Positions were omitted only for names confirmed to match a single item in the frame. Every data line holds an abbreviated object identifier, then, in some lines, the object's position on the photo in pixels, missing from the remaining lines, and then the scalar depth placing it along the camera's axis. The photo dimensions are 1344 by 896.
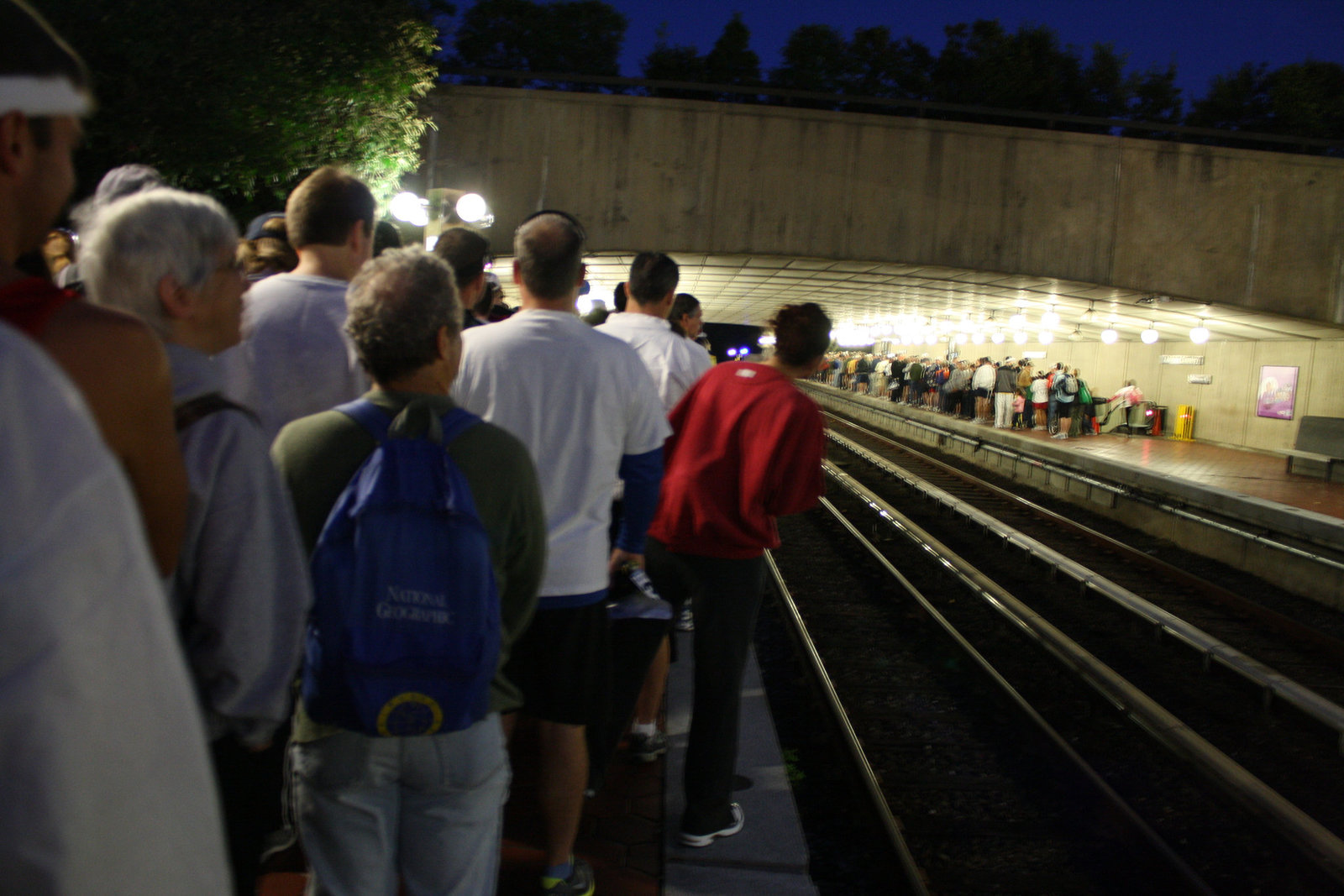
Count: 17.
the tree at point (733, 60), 20.62
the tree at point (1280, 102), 20.92
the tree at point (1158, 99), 20.53
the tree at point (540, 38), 18.94
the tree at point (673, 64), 21.59
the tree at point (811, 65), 19.45
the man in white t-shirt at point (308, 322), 2.80
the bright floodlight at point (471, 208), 8.46
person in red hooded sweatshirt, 3.42
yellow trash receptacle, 24.16
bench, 16.05
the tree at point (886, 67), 20.55
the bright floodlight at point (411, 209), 8.78
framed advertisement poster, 20.75
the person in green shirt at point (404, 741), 1.92
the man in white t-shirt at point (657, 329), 4.30
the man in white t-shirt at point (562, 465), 2.78
